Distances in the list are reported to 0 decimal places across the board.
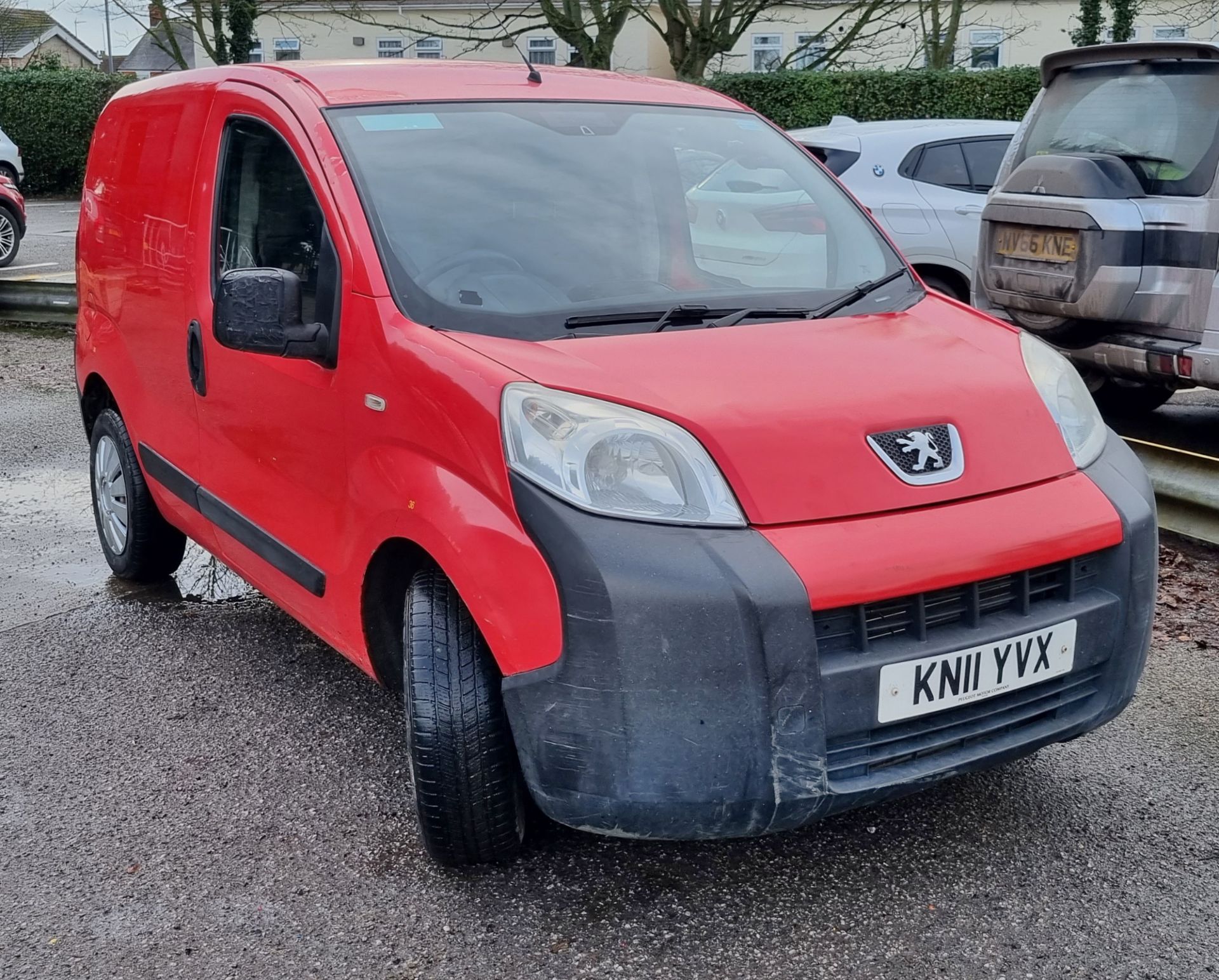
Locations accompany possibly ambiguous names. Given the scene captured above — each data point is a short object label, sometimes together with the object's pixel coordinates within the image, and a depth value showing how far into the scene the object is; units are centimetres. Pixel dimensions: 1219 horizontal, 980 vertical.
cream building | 3591
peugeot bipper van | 238
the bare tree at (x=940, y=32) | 2634
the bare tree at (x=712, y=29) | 2456
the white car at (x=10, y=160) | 1745
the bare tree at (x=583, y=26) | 2356
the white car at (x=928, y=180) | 863
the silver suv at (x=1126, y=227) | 536
